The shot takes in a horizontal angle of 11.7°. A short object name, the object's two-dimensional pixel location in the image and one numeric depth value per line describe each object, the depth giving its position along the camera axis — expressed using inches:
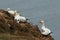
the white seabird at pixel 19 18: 1422.2
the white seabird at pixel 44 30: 1469.5
